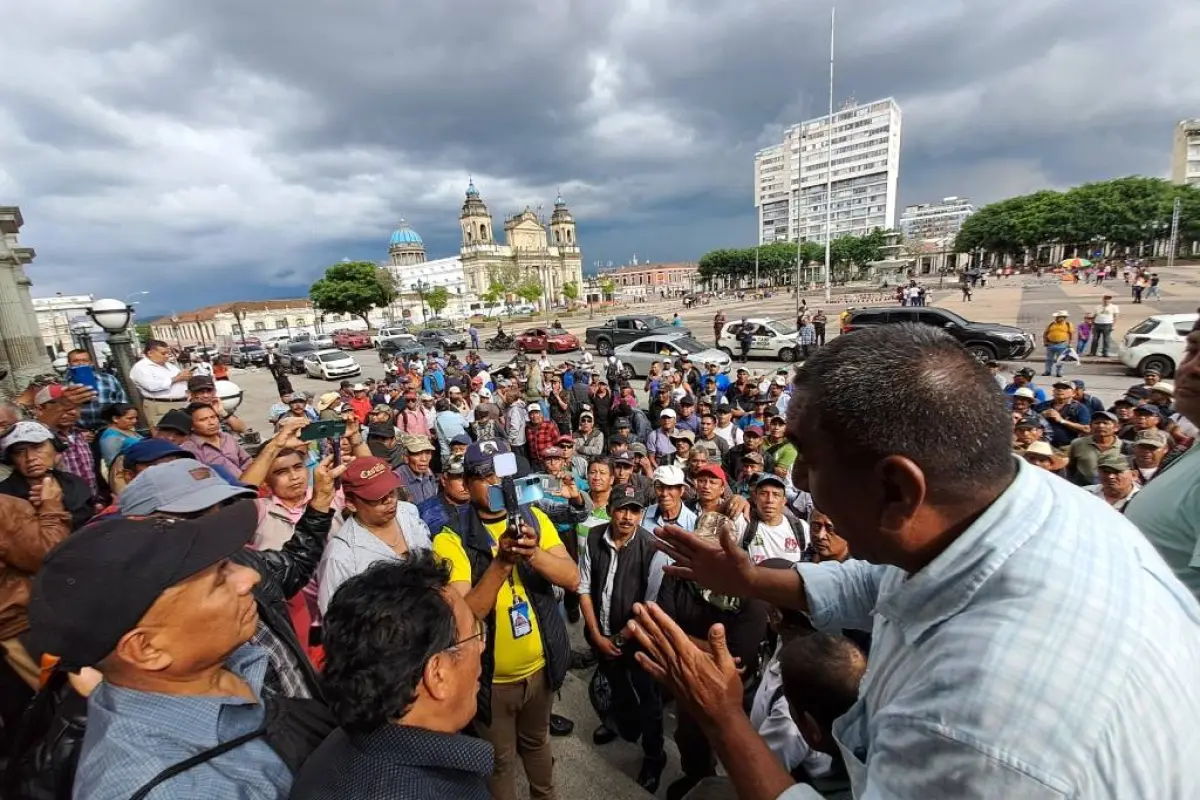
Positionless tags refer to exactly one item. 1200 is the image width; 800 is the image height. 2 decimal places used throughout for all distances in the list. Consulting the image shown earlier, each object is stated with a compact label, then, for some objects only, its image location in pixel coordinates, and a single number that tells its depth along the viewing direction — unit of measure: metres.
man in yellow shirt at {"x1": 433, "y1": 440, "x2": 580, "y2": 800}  2.53
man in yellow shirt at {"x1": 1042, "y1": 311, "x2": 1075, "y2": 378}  12.05
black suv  13.91
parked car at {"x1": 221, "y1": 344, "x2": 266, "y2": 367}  33.22
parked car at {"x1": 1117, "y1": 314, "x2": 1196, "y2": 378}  10.77
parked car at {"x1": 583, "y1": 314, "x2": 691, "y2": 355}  21.97
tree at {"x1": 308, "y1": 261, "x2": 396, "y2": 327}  55.03
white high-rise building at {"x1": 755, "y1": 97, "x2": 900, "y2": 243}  103.06
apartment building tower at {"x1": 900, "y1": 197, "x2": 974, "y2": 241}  138.50
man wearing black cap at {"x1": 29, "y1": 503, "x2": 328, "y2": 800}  1.10
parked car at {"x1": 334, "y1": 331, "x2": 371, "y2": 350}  38.26
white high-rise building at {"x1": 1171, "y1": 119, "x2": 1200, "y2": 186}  73.19
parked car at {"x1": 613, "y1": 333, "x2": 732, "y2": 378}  15.88
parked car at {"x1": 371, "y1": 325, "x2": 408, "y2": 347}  33.08
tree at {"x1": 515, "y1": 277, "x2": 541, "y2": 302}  68.12
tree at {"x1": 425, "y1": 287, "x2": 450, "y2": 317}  69.19
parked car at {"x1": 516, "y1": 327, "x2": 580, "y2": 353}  25.52
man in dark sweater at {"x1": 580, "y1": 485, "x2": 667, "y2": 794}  3.00
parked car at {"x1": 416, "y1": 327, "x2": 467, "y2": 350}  29.81
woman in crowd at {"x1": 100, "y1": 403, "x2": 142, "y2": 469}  4.80
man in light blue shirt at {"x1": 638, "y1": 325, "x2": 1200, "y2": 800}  0.72
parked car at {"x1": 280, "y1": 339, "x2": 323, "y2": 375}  27.38
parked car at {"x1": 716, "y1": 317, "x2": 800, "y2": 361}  17.86
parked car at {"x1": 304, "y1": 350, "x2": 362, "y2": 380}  23.33
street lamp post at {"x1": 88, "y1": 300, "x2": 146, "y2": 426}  6.67
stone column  11.67
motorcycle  29.25
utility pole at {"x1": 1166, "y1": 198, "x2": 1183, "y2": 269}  50.11
